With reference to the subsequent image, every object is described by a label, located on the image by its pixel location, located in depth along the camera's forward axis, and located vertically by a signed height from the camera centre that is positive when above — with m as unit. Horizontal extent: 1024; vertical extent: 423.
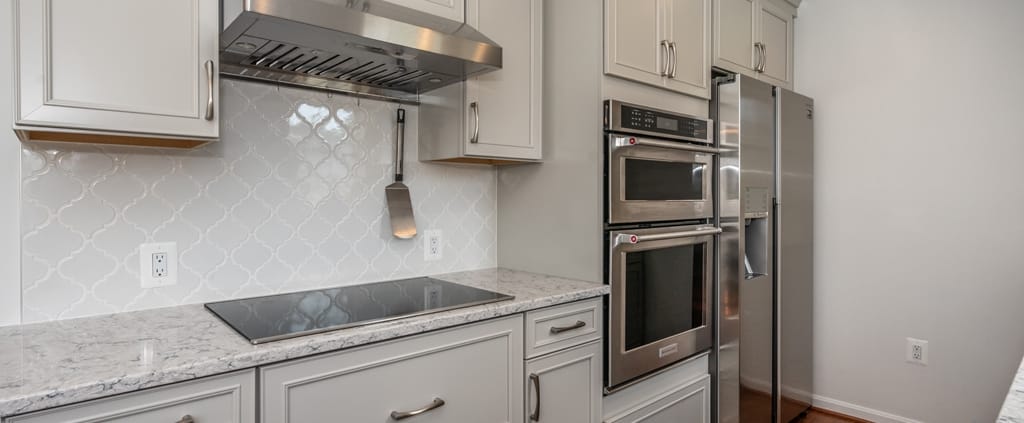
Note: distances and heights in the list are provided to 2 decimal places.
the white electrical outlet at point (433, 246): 2.07 -0.14
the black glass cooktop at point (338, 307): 1.25 -0.27
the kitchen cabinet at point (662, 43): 1.93 +0.66
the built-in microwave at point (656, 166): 1.89 +0.17
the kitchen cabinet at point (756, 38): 2.40 +0.85
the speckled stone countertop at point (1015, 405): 0.70 -0.28
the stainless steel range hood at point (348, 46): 1.23 +0.44
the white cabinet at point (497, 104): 1.79 +0.38
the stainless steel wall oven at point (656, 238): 1.88 -0.10
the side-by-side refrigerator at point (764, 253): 2.30 -0.20
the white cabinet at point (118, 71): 1.07 +0.30
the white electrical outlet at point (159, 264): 1.45 -0.15
